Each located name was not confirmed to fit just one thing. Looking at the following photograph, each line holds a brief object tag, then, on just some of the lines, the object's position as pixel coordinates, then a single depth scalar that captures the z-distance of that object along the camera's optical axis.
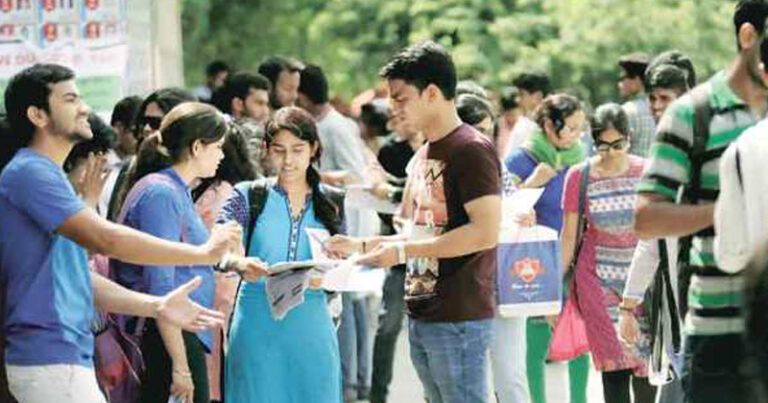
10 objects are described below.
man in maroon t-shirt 11.12
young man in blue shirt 9.47
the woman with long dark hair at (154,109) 14.36
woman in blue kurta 12.05
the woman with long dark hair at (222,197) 13.06
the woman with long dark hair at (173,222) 11.37
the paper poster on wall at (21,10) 16.11
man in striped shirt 8.34
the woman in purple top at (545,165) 15.78
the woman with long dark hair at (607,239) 14.47
